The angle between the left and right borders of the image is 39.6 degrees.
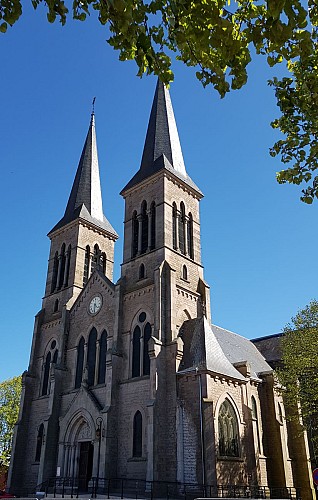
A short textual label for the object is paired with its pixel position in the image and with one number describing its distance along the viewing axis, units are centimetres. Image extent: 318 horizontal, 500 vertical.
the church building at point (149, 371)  2253
